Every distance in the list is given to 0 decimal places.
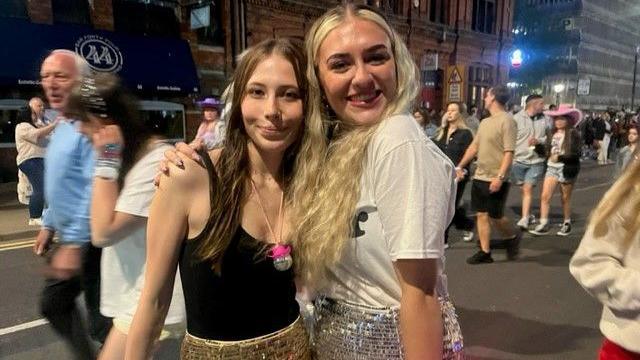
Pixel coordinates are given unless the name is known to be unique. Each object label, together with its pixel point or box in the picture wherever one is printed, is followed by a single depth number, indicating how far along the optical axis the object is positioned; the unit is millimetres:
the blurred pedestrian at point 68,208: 2533
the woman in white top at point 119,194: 2033
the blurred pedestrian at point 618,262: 1437
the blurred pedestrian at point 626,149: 6061
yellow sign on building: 11719
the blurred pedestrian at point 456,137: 6262
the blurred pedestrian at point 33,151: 6984
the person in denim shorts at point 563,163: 7164
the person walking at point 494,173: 5617
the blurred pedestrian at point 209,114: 7777
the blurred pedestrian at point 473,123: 9575
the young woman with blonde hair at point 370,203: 1145
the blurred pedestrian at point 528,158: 7324
